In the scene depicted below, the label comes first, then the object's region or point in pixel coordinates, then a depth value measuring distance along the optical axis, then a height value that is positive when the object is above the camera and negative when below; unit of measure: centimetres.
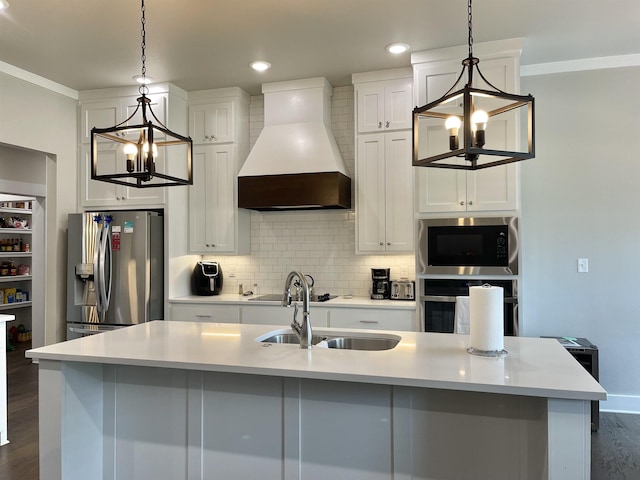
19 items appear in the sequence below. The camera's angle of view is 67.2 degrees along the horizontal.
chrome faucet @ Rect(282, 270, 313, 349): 229 -34
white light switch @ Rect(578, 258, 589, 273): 396 -18
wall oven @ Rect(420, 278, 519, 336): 367 -41
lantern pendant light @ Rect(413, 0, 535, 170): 182 +47
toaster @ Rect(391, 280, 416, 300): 420 -40
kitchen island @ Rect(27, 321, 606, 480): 174 -70
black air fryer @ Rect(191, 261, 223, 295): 470 -34
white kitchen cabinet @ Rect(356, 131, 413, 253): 412 +44
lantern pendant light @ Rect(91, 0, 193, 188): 233 +47
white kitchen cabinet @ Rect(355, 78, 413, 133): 414 +121
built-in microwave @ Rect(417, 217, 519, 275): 361 -2
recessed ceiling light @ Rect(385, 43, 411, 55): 368 +152
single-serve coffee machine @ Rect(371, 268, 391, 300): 432 -36
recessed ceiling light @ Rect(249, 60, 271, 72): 401 +151
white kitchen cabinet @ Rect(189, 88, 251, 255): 462 +72
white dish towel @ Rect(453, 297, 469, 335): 295 -44
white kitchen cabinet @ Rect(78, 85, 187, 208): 452 +118
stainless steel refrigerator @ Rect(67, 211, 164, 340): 433 -23
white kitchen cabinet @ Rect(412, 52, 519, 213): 362 +54
